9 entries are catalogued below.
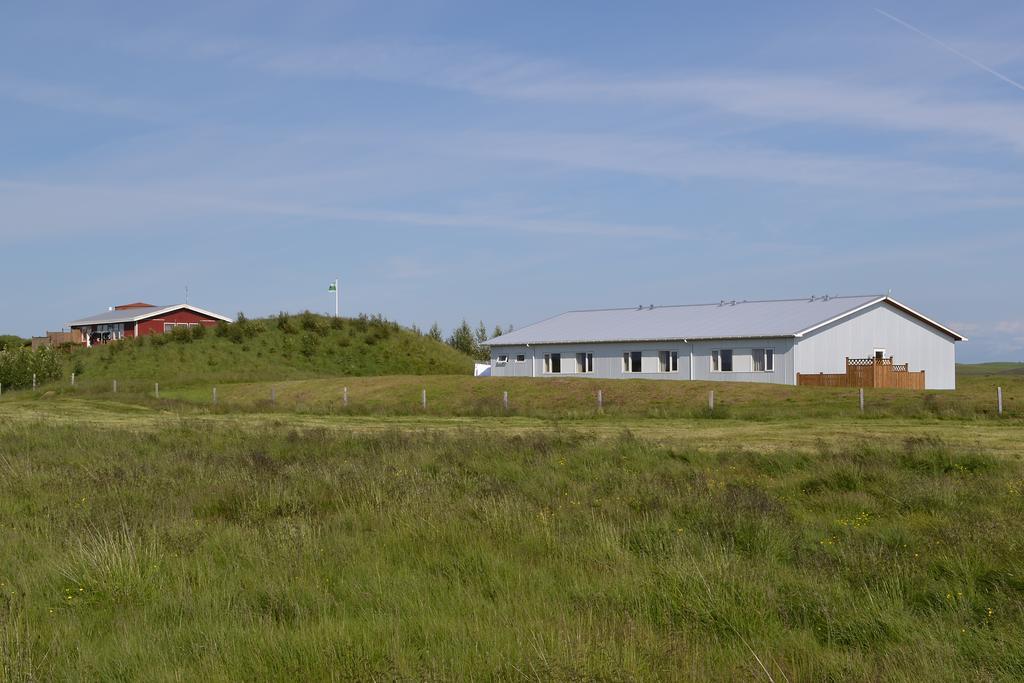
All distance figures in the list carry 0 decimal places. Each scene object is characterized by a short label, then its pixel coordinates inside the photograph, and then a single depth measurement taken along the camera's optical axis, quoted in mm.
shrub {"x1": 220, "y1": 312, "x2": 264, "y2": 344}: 87688
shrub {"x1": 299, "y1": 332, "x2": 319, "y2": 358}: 86000
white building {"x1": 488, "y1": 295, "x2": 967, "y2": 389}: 54844
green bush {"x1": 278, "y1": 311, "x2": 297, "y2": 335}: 89750
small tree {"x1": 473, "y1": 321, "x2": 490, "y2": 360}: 101575
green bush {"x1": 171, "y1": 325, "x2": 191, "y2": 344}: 85938
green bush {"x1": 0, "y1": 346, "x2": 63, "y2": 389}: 67750
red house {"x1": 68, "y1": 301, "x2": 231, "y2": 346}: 99750
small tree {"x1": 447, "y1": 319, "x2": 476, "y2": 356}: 111250
